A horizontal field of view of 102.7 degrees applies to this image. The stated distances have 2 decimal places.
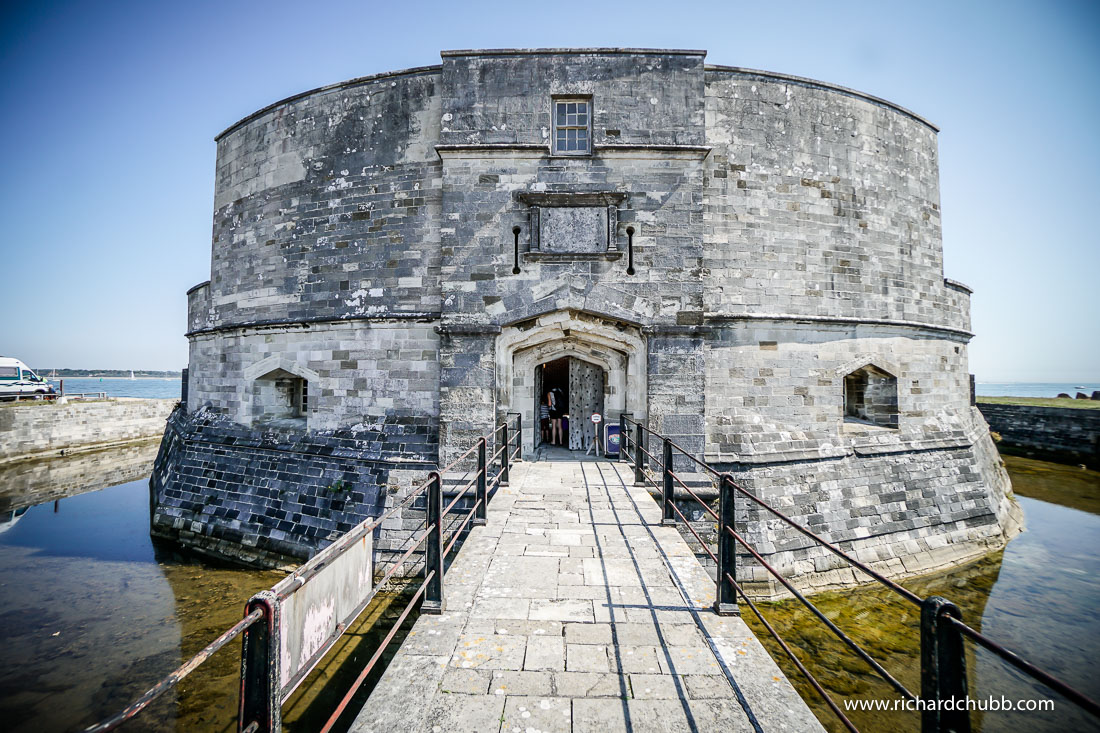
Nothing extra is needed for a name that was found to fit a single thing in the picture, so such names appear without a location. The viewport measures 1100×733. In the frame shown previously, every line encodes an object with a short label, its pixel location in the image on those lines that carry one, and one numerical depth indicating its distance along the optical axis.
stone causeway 2.56
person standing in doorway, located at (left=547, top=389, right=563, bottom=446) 11.33
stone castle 7.77
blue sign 8.66
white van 18.84
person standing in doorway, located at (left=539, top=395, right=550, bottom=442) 11.22
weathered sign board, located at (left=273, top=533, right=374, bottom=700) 1.93
